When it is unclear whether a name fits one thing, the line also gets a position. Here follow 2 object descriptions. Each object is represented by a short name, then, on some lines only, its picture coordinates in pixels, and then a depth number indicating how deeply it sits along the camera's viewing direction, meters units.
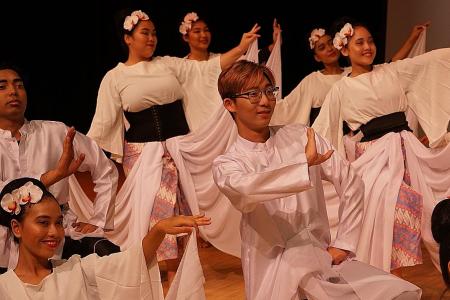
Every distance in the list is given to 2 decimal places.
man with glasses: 5.14
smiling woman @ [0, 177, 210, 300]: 5.28
